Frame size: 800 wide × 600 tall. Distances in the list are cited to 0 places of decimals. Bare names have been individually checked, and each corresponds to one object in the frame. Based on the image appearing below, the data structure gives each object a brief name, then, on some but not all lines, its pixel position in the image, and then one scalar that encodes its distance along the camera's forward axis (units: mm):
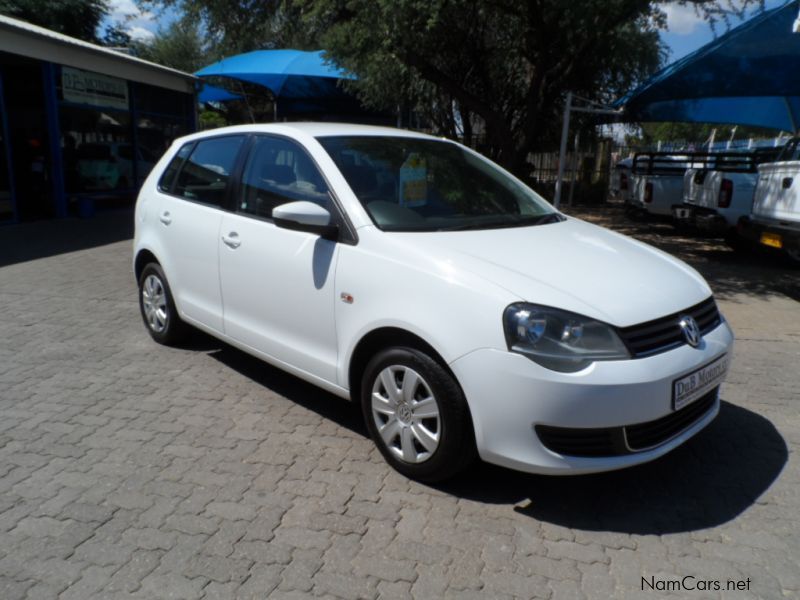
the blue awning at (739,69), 10484
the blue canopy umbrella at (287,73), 15820
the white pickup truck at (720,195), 9297
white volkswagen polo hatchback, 2750
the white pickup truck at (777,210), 7242
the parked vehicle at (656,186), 11398
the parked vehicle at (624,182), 13594
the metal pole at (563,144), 9984
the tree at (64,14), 22953
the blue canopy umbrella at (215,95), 19875
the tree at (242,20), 13938
